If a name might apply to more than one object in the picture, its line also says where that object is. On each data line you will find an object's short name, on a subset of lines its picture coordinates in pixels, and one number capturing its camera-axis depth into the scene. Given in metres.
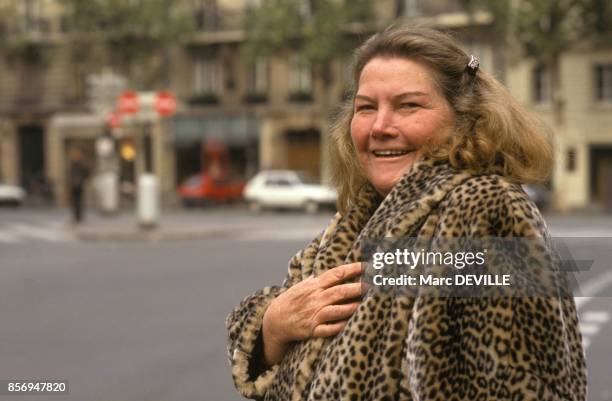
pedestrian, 24.42
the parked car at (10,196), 41.50
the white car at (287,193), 34.38
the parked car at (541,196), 32.65
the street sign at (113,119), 26.72
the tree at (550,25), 32.78
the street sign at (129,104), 20.97
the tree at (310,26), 38.72
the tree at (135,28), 41.34
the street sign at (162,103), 20.90
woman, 1.86
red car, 37.72
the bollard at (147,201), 21.33
